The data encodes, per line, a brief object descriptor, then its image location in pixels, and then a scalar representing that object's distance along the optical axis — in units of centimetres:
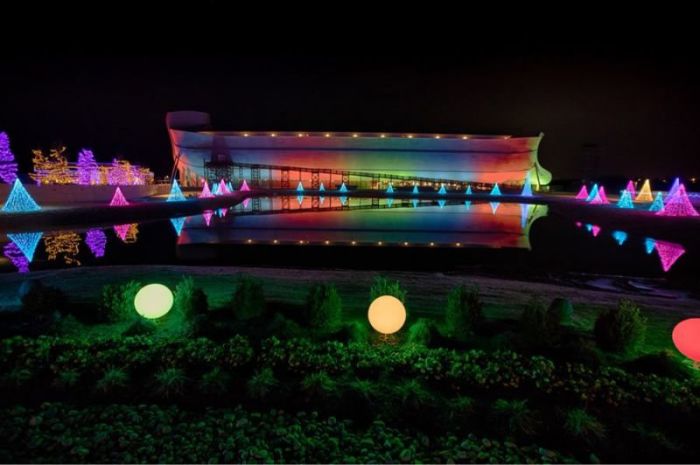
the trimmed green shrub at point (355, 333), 448
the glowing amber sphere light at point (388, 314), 458
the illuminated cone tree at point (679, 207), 1691
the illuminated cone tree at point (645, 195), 2884
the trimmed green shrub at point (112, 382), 358
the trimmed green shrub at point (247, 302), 494
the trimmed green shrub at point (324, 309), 470
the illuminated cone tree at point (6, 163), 2630
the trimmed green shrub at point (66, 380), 366
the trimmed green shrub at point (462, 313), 461
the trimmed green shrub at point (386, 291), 495
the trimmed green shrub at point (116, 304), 493
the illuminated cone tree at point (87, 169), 3334
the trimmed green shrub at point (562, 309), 468
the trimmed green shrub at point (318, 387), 354
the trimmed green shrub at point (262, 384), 353
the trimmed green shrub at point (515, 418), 315
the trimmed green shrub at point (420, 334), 446
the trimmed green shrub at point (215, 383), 359
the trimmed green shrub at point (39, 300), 491
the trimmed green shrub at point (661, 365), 385
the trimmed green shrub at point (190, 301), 495
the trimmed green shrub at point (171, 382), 356
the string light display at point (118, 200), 1971
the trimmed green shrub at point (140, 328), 462
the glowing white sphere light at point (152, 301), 491
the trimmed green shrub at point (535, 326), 427
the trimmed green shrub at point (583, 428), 308
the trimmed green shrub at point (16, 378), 364
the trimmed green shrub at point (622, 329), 430
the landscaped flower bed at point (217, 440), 279
